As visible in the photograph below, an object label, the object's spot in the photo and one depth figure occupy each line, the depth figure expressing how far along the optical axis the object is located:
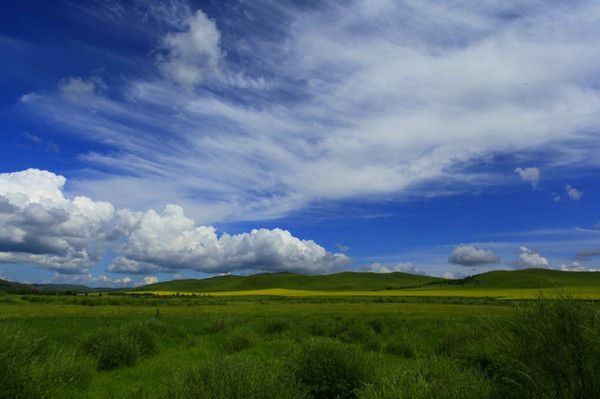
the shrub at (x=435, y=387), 8.09
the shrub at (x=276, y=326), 32.36
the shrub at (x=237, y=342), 25.31
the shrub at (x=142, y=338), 23.23
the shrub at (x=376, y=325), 34.31
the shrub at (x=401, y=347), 24.16
